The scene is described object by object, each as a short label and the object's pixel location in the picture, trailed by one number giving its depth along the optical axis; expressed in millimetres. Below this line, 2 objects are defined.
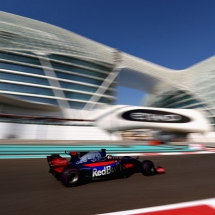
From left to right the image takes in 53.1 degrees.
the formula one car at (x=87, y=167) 4676
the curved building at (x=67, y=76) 32531
